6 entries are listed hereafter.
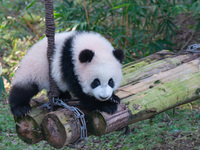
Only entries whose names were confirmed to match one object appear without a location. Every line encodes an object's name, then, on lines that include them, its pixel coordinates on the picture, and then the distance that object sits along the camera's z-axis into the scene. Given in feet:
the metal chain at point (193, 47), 21.91
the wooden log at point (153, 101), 12.30
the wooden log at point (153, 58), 21.18
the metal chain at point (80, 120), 12.34
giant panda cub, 13.32
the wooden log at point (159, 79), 15.78
